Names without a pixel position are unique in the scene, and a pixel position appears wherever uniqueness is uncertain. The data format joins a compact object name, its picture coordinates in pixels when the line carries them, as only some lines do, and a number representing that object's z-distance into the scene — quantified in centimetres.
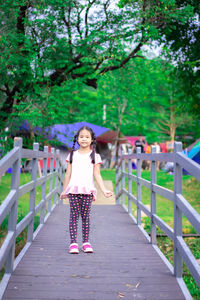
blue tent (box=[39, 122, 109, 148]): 2353
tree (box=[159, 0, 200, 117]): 1074
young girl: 414
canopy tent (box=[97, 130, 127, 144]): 2738
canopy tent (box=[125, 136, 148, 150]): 3353
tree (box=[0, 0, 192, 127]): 774
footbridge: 289
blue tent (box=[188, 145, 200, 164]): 1409
